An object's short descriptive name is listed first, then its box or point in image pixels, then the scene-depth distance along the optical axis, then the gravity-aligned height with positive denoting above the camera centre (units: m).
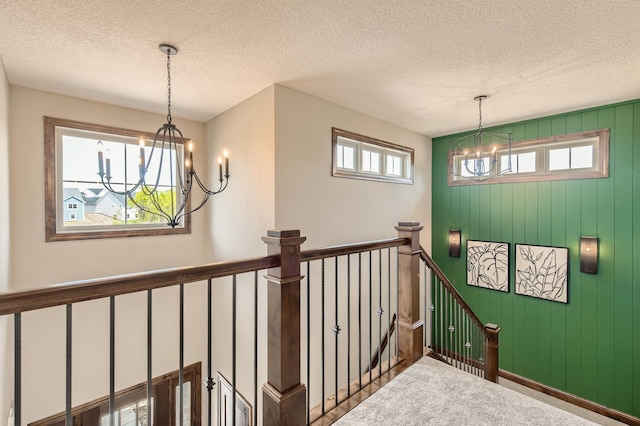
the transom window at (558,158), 3.64 +0.69
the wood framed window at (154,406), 3.32 -2.38
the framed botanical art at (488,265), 4.36 -0.83
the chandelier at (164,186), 3.69 +0.31
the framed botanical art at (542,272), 3.89 -0.83
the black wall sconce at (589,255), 3.63 -0.55
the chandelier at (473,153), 4.44 +0.90
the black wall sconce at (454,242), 4.87 -0.53
